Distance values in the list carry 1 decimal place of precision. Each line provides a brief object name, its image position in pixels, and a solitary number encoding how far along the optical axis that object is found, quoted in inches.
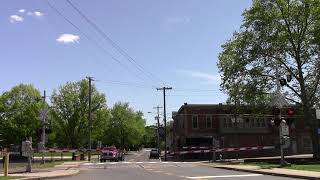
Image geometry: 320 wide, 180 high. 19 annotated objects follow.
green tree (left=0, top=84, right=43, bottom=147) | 1833.6
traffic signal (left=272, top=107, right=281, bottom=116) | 766.4
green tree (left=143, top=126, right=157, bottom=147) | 4416.2
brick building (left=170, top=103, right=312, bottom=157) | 1753.4
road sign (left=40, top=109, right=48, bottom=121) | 886.7
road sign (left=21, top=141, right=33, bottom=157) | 703.7
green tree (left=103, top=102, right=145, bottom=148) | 3062.7
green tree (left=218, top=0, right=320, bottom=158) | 1177.5
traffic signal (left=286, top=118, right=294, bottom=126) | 781.5
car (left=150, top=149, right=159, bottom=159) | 2050.4
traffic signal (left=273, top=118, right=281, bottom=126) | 762.8
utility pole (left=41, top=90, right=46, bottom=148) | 792.0
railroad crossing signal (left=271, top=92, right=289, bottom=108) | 780.7
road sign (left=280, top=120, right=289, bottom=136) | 768.8
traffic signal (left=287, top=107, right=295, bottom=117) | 753.5
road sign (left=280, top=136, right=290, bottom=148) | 775.0
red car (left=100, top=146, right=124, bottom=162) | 1450.0
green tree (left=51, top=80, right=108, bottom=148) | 2183.2
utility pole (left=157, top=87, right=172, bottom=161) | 1899.7
